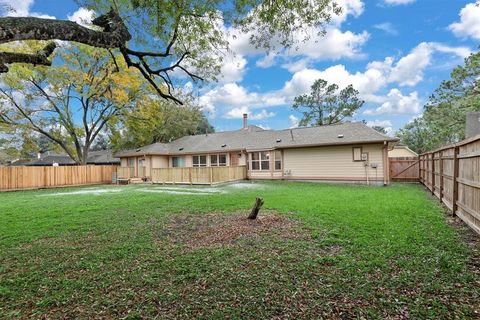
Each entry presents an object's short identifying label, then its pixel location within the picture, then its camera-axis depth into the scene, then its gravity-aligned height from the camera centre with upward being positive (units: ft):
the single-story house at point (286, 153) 50.62 +1.94
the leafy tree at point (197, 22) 19.52 +11.35
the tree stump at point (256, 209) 20.61 -3.66
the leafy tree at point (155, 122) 74.79 +12.87
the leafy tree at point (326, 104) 106.93 +23.44
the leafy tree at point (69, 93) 63.93 +18.17
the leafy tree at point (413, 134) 129.08 +12.69
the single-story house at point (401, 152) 98.70 +2.69
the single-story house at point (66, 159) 111.65 +2.43
